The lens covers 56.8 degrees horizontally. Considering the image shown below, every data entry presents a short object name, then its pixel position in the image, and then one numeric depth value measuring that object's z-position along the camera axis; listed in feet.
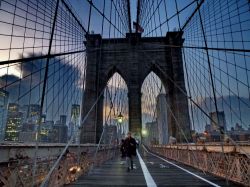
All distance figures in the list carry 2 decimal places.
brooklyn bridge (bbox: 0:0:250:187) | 18.37
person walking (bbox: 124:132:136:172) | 28.37
